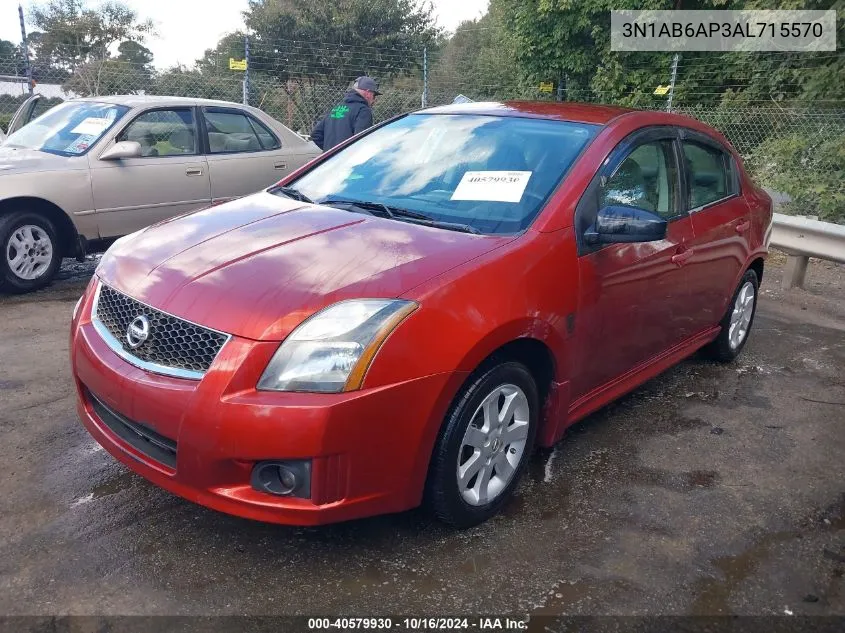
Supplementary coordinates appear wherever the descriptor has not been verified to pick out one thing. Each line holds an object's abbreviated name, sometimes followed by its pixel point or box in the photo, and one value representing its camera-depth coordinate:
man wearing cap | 7.20
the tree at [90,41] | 14.16
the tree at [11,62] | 10.45
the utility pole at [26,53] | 9.83
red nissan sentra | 2.40
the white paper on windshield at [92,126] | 6.29
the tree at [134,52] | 22.26
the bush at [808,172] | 9.39
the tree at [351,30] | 20.20
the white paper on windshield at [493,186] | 3.25
